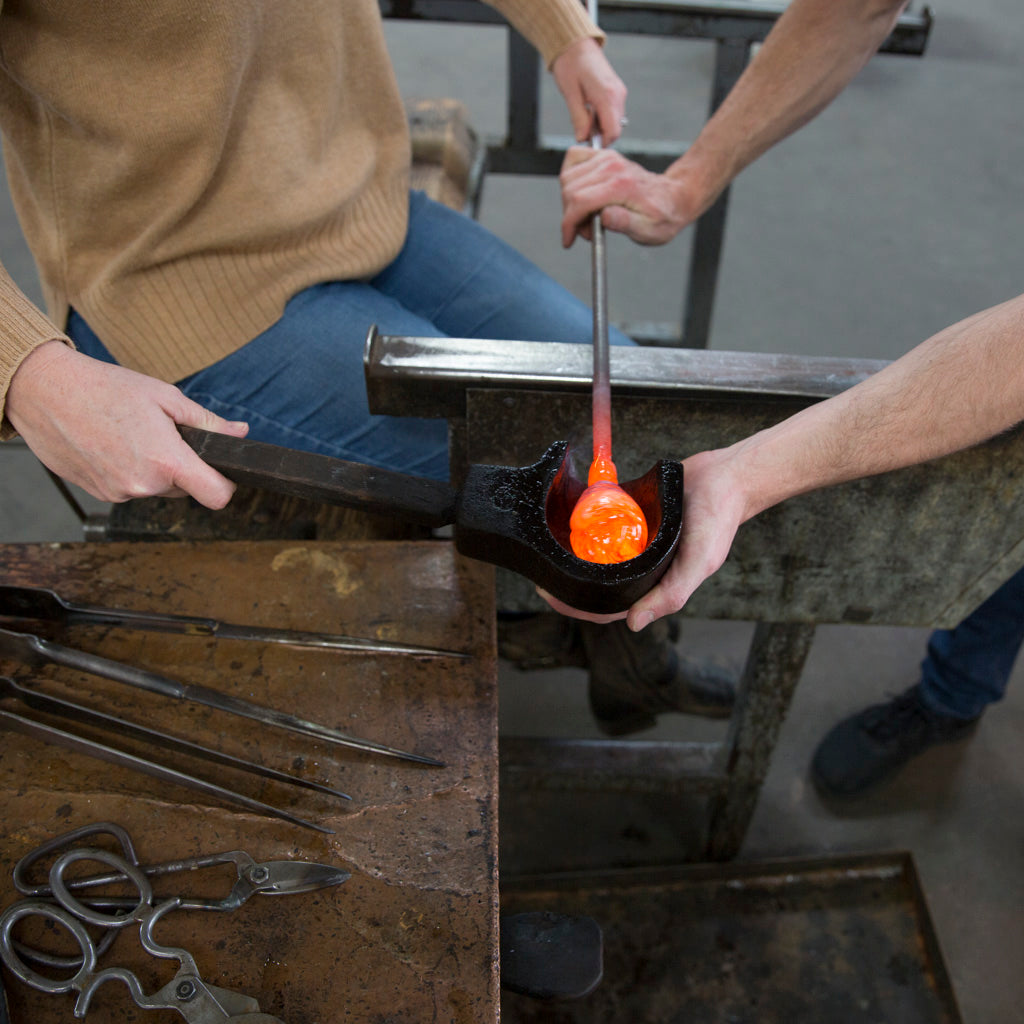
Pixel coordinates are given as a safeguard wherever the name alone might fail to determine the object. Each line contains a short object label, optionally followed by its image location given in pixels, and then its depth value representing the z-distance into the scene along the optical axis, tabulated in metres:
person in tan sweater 0.80
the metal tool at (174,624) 0.83
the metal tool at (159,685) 0.77
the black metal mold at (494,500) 0.72
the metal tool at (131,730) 0.74
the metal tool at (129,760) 0.71
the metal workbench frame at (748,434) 0.88
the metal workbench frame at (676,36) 1.60
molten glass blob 0.73
